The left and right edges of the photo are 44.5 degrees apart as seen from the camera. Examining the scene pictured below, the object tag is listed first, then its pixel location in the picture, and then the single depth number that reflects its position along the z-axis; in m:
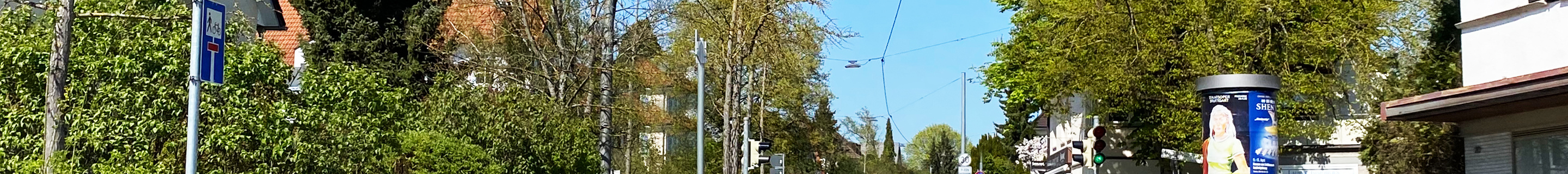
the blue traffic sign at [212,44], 14.58
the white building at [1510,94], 14.41
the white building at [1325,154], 31.05
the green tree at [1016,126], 44.06
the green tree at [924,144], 126.94
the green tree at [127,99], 15.76
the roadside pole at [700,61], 25.86
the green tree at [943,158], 106.75
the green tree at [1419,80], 20.97
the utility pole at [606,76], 29.11
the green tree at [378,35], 31.08
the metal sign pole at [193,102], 14.42
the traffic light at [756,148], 31.72
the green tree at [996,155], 78.12
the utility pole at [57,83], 15.12
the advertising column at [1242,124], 17.31
